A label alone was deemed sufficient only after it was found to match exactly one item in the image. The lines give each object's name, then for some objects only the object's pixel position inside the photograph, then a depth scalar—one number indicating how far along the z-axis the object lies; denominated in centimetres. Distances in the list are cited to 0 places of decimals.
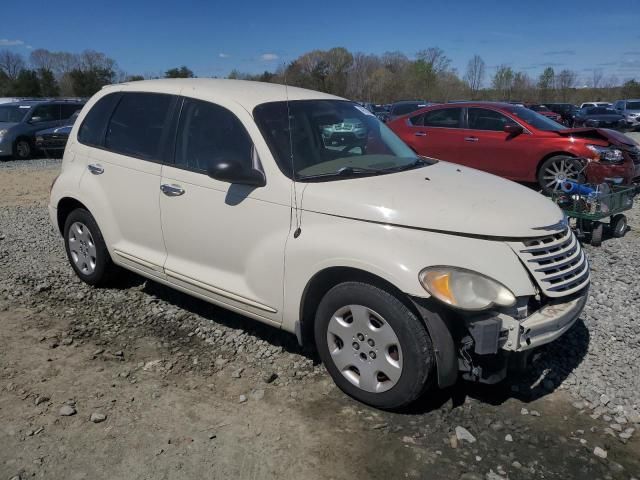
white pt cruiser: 303
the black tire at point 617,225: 729
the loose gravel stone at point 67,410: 333
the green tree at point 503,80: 7157
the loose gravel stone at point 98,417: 328
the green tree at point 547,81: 6681
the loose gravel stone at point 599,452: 300
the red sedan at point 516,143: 901
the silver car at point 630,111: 2983
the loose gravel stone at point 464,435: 312
